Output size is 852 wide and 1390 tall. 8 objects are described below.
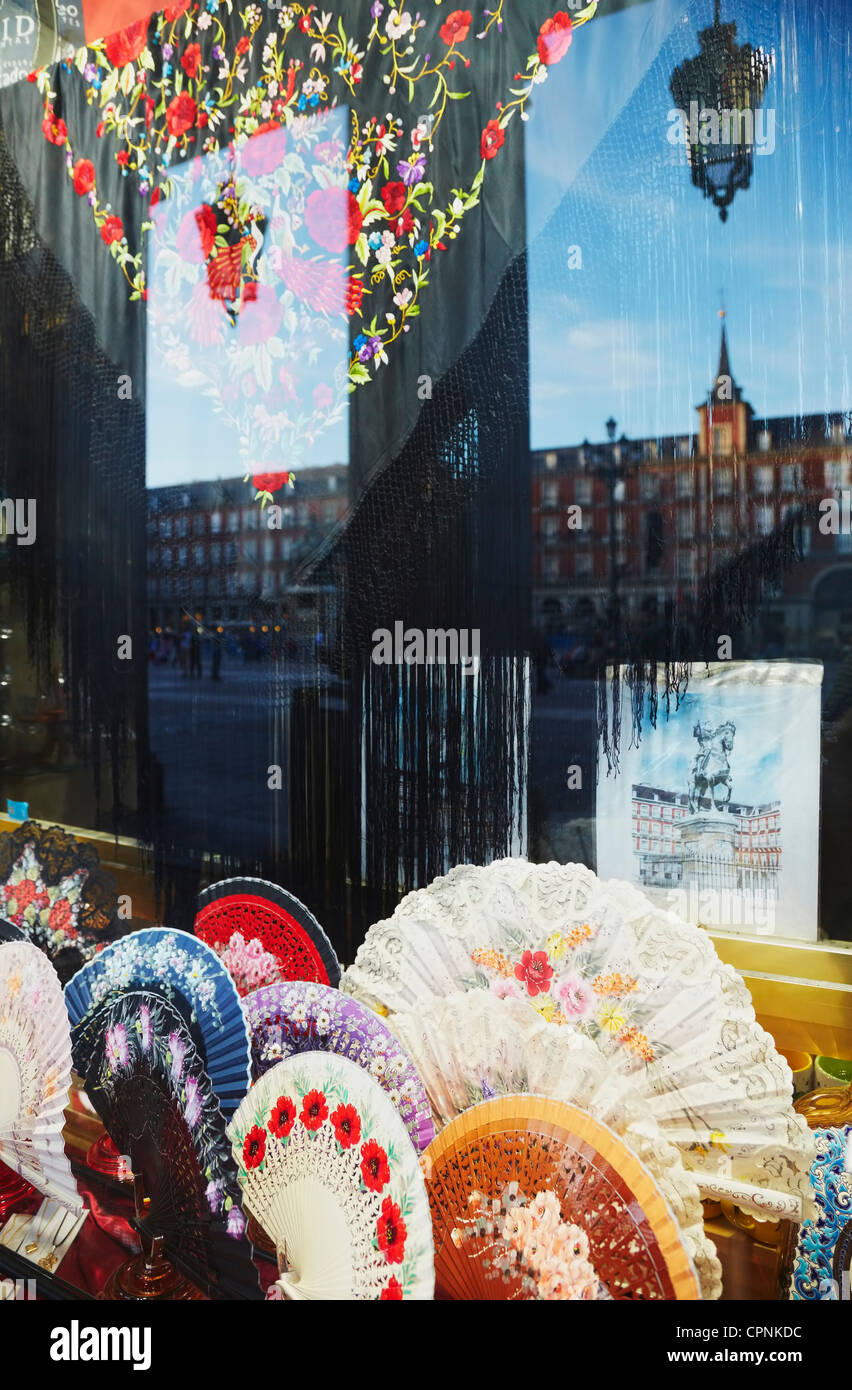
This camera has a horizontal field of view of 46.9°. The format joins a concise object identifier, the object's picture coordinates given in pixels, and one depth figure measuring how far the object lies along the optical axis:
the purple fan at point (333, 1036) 1.67
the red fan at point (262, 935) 1.88
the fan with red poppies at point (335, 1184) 1.62
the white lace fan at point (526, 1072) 1.40
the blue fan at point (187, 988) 1.93
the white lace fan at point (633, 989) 1.40
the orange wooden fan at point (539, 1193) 1.41
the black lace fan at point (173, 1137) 1.90
